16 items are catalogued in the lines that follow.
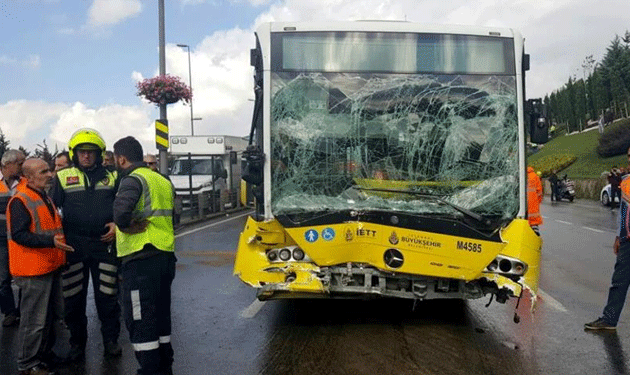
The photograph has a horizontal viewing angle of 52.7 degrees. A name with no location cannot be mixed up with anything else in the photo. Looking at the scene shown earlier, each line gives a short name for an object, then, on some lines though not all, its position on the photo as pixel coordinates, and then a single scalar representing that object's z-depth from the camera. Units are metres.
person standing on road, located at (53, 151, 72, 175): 7.94
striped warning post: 17.94
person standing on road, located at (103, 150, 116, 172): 7.62
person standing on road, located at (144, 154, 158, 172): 9.40
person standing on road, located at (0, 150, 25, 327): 6.42
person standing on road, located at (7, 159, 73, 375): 4.99
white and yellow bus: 5.82
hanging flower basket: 17.45
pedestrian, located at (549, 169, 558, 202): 37.03
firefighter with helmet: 5.47
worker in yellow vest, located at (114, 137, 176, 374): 4.50
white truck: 23.36
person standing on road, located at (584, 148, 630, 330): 6.42
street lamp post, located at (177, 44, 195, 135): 41.66
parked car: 29.94
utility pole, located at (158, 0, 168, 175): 17.84
